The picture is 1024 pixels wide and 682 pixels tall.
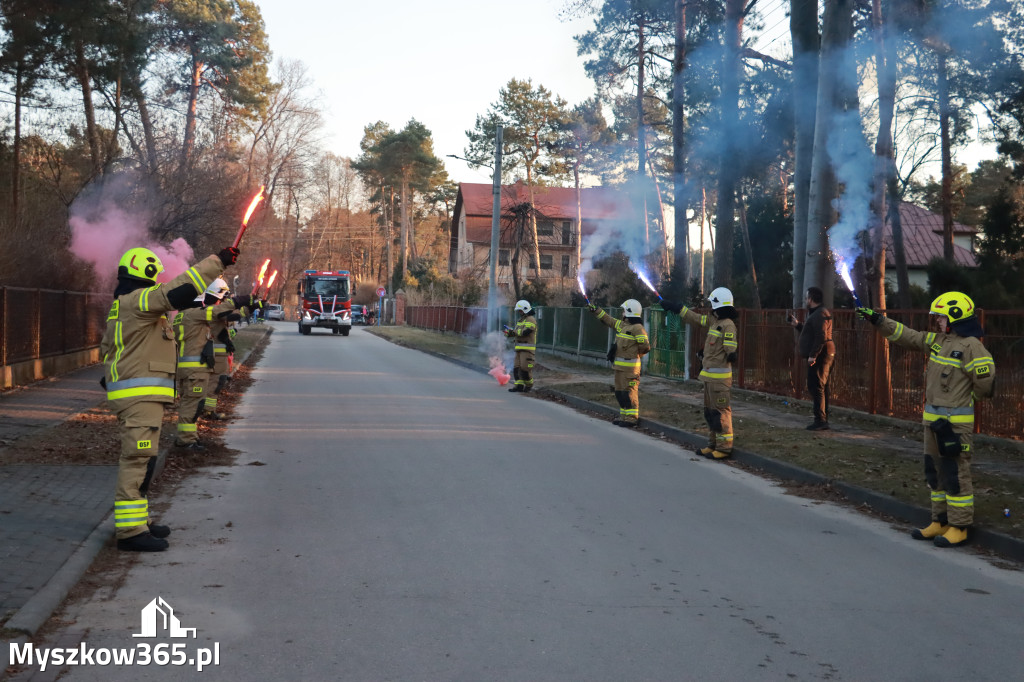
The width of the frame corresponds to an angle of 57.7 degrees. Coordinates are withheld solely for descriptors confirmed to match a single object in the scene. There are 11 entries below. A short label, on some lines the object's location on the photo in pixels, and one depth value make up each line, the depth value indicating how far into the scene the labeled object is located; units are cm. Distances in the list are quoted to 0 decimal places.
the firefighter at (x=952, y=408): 710
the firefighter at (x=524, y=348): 1869
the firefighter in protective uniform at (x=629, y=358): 1388
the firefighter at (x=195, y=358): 1034
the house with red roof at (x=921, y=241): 4338
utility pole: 3123
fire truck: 4656
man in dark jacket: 1314
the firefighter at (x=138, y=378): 626
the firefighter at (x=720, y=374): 1115
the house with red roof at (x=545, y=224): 4866
